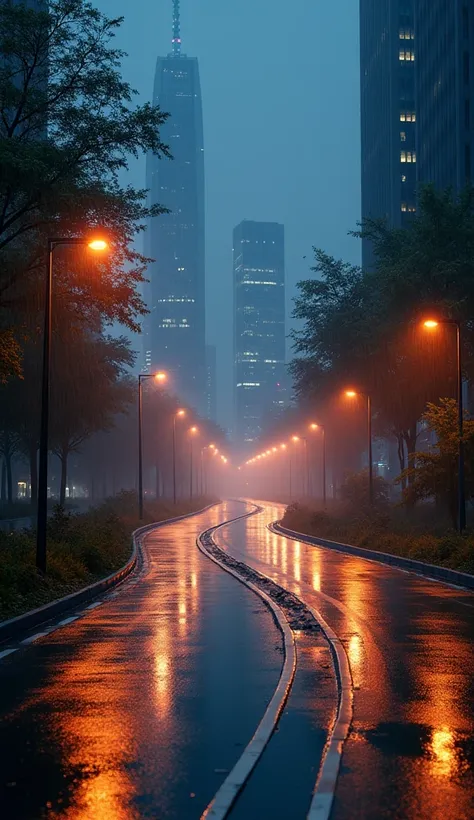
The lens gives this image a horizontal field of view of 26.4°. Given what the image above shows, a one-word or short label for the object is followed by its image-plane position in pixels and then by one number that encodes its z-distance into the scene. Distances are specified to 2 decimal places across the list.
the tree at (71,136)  25.97
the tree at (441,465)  35.06
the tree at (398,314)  43.47
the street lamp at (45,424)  21.65
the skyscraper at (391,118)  156.62
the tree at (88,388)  43.44
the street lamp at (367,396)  49.66
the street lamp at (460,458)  31.80
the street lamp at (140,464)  58.62
